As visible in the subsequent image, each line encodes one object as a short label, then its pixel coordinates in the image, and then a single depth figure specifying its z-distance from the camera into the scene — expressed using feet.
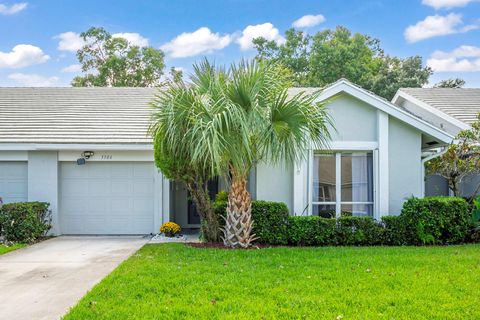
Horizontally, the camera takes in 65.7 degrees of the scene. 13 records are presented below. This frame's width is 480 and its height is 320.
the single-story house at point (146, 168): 35.99
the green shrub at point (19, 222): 34.83
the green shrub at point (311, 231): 32.45
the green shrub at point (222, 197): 36.58
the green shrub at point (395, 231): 32.73
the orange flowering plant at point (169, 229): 37.58
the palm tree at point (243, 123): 26.96
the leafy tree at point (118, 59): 98.87
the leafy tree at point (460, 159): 36.93
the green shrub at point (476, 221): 31.84
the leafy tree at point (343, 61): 95.25
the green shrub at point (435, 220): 32.14
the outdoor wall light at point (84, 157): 39.58
